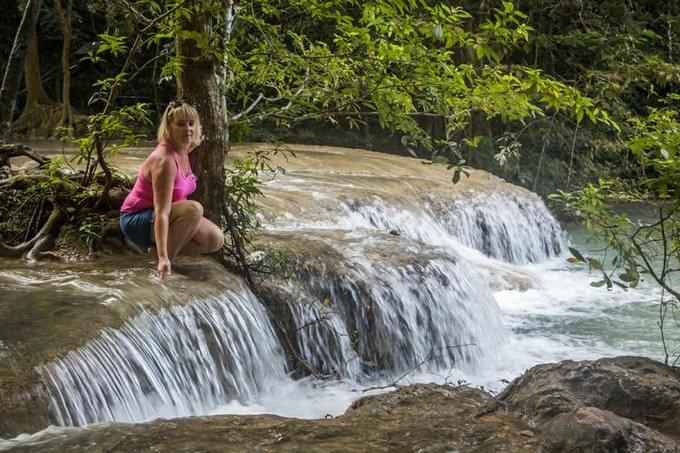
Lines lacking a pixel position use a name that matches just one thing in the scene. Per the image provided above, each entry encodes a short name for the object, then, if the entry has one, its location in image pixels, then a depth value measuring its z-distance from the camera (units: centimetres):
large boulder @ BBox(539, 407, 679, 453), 299
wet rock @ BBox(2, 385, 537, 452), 318
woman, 527
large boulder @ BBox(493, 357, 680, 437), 354
